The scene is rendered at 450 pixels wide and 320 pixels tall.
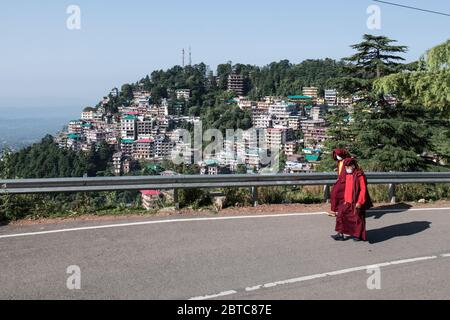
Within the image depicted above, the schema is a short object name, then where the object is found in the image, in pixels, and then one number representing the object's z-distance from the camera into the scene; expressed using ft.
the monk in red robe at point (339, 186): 24.70
